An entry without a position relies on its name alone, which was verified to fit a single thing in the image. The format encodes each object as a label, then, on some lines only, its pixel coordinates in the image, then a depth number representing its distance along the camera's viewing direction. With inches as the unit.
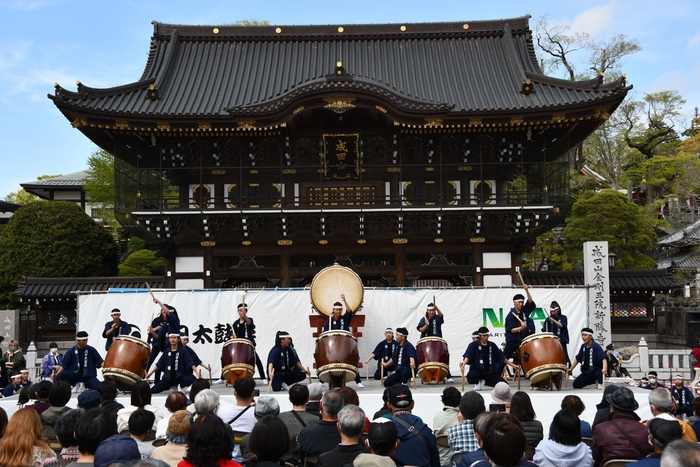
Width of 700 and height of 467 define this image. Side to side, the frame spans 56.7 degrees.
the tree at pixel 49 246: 834.8
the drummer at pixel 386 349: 491.2
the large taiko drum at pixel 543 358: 433.7
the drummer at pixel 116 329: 489.4
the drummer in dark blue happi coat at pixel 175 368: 455.8
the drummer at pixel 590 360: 447.5
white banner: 592.4
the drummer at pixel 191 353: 459.5
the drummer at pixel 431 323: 510.6
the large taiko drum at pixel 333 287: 563.8
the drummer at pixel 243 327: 507.7
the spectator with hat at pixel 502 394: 261.0
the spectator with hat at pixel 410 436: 206.4
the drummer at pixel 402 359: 468.8
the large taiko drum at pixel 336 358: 456.8
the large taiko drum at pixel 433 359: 479.5
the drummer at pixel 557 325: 483.5
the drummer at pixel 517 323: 482.9
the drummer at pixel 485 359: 463.2
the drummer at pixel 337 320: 503.8
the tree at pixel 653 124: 1513.3
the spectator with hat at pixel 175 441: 200.7
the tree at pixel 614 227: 962.7
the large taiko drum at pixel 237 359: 473.4
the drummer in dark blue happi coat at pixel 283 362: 470.3
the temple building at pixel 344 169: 666.2
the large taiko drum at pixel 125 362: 444.1
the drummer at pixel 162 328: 502.9
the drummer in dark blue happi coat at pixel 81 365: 458.6
